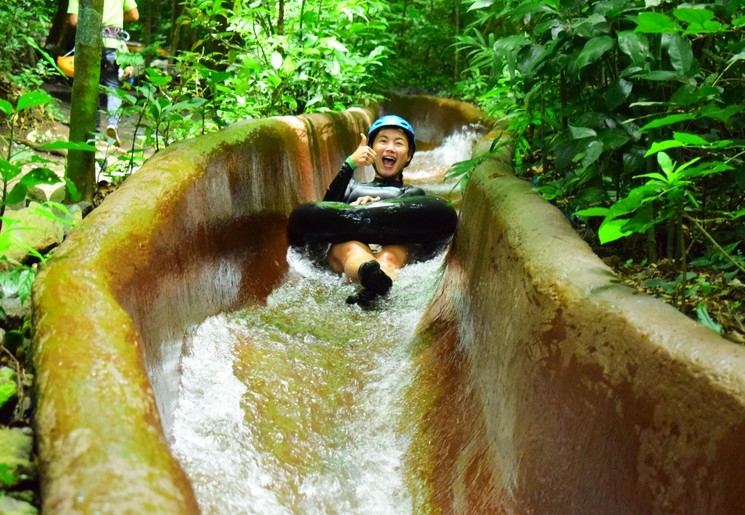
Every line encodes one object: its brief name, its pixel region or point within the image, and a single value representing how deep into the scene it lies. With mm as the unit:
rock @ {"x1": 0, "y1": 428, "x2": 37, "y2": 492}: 1289
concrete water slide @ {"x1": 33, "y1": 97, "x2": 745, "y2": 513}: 1224
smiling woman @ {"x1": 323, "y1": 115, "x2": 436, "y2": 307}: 3748
